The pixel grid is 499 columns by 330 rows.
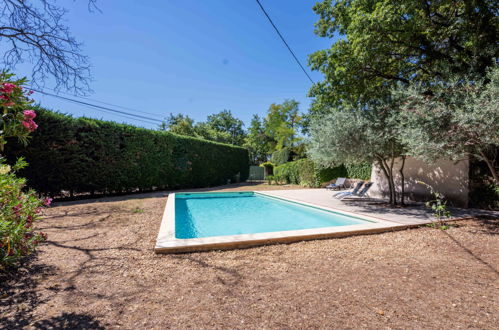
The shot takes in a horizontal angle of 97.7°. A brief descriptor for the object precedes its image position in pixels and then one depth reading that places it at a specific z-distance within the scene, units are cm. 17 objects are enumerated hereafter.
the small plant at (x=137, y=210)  684
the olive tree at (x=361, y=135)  673
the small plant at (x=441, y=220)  502
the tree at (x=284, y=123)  3031
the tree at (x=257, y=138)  3450
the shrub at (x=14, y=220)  259
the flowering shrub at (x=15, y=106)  275
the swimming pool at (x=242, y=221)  391
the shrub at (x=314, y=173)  1321
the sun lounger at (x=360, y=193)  991
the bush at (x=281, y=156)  2600
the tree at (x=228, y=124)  4425
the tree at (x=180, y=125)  2902
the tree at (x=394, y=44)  589
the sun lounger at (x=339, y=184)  1312
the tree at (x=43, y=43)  471
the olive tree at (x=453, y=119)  447
